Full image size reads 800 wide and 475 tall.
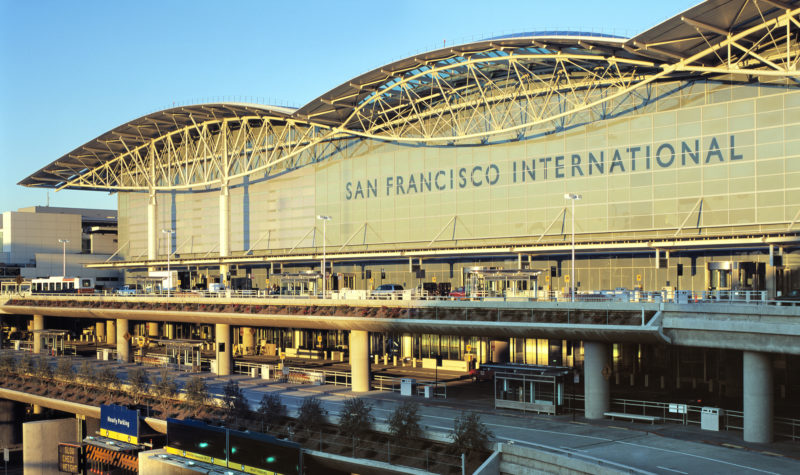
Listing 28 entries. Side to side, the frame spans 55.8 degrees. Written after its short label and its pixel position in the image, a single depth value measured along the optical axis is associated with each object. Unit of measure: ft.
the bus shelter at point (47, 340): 292.81
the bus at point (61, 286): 325.91
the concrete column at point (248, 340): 294.25
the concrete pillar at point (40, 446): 203.92
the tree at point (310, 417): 140.46
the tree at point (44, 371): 229.04
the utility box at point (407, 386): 170.19
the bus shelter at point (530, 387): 142.92
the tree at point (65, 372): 218.40
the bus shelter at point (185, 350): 232.32
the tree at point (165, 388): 177.88
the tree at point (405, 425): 126.93
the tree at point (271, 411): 146.41
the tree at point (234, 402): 151.49
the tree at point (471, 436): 117.91
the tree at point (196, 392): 165.99
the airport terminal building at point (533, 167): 183.01
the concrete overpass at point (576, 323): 117.80
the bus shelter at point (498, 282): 180.45
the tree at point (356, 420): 133.18
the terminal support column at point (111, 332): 356.38
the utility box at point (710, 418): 126.72
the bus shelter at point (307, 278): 244.63
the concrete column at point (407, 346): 244.63
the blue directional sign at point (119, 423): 167.84
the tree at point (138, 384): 186.09
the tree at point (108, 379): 200.75
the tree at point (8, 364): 248.91
